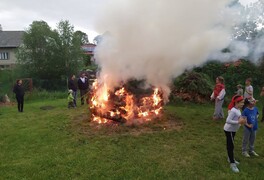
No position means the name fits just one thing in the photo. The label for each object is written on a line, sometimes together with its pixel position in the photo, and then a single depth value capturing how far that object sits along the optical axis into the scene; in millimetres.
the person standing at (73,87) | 9987
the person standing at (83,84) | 10337
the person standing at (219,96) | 7448
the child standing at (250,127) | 4672
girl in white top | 4422
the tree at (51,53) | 16803
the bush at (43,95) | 13727
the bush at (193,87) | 10672
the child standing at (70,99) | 9755
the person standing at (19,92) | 9675
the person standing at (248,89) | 7512
